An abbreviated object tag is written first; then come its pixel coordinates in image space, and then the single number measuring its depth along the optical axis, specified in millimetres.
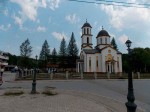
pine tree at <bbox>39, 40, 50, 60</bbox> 41917
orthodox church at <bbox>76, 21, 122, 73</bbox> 28038
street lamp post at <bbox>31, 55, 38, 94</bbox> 7057
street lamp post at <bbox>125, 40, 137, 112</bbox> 3461
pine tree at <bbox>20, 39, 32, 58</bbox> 39015
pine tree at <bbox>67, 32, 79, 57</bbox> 39231
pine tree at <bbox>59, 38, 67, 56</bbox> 40419
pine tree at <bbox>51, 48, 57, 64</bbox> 40361
